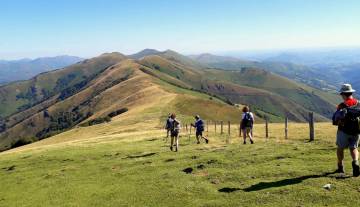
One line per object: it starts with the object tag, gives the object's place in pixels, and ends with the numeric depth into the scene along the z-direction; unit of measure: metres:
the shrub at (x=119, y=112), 136.62
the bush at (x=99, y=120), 121.61
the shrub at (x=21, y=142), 106.12
